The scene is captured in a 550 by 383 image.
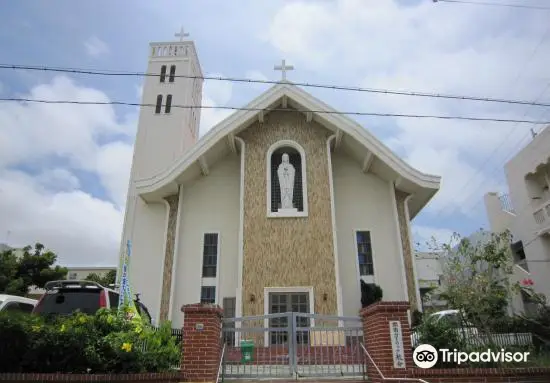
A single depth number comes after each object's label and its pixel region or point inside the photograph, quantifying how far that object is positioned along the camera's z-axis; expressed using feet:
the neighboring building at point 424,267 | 93.26
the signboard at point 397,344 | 24.22
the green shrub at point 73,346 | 21.43
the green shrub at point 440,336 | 26.68
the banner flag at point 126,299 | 26.07
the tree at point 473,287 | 31.83
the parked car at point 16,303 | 32.89
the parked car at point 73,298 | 27.86
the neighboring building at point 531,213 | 63.26
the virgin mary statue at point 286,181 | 49.69
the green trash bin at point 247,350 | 29.15
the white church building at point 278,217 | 45.96
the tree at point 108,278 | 110.75
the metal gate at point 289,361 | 27.27
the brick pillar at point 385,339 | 24.29
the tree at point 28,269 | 79.15
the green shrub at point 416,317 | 43.04
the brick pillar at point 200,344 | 24.22
